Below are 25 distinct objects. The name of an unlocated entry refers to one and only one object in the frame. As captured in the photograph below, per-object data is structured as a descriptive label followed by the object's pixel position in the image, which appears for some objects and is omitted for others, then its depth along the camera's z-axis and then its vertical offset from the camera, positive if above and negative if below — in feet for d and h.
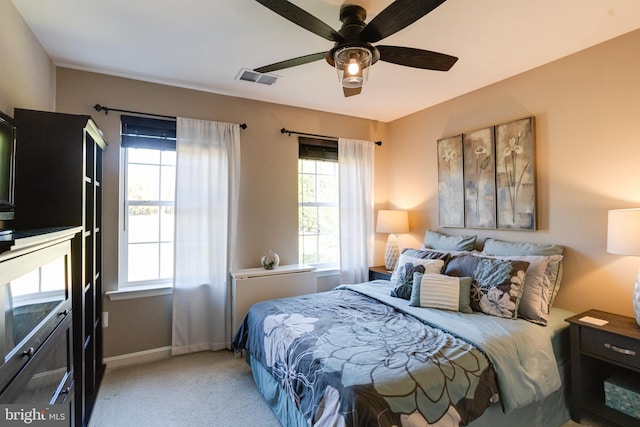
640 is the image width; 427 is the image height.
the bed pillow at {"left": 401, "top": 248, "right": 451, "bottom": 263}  9.40 -1.18
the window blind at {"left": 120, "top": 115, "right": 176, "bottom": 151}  9.57 +2.54
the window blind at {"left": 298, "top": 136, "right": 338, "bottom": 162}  12.35 +2.63
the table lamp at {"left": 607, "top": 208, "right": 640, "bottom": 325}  6.34 -0.39
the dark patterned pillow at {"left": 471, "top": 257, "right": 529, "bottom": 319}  7.37 -1.71
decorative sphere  11.06 -1.57
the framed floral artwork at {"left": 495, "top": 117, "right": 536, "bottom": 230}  9.05 +1.18
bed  4.77 -2.47
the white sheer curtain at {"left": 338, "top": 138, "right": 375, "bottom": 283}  12.90 +0.30
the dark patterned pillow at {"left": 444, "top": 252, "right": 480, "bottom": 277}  8.30 -1.34
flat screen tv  5.17 +0.79
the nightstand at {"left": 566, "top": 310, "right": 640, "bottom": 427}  6.16 -2.85
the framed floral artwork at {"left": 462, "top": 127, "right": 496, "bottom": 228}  10.02 +1.18
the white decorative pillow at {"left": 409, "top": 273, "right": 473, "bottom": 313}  7.69 -1.90
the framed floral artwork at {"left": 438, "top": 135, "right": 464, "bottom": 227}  11.01 +1.16
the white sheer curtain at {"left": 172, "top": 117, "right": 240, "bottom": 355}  10.03 -0.50
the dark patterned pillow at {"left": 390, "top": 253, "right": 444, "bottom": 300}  8.71 -1.53
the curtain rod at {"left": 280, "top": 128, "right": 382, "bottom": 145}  11.90 +3.14
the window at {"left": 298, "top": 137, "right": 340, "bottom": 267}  12.62 +0.50
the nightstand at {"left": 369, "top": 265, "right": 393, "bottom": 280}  12.07 -2.23
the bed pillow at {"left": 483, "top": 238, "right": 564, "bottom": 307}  7.97 -0.98
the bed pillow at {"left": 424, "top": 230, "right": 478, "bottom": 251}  10.25 -0.88
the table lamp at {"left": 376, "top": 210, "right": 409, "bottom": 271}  12.63 -0.50
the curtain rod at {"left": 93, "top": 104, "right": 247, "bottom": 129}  9.14 +3.09
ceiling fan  4.84 +3.11
